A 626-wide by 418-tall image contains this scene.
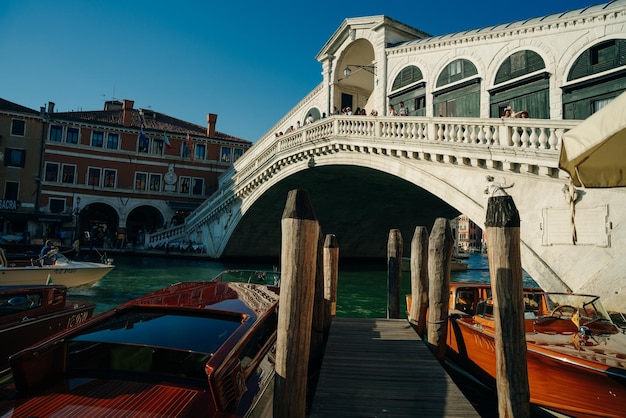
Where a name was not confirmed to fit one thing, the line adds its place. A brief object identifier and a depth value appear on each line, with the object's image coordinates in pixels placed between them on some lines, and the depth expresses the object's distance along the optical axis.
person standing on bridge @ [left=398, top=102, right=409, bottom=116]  11.73
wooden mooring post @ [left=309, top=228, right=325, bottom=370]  4.21
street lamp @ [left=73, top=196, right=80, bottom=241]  23.81
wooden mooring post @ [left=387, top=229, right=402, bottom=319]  6.29
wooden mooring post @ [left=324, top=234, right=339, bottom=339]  5.68
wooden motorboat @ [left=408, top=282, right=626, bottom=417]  3.38
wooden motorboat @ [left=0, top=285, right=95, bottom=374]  3.97
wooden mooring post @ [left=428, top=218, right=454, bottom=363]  4.70
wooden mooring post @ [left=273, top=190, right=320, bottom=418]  2.65
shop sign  22.44
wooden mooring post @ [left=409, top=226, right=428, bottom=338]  5.35
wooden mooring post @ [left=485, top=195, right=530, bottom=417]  2.74
